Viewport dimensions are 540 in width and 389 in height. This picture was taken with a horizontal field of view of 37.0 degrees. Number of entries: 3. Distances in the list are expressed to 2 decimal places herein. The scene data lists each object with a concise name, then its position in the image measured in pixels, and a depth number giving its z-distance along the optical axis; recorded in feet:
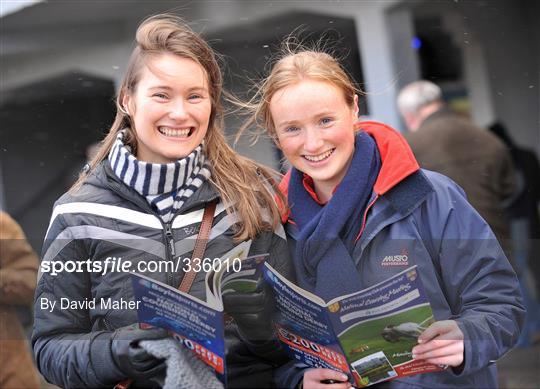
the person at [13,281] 8.48
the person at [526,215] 7.89
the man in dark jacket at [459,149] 7.88
